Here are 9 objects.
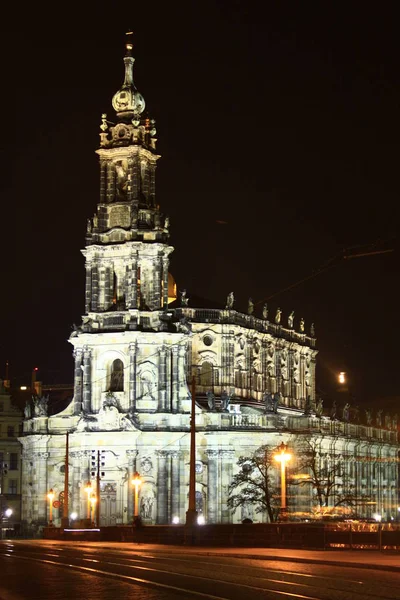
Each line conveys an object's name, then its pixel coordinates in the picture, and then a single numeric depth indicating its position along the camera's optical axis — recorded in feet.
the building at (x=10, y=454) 411.95
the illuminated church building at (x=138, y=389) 340.80
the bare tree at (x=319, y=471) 354.95
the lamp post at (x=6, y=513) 371.58
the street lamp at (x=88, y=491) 330.24
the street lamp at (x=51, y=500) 322.92
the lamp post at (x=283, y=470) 206.00
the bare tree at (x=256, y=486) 337.93
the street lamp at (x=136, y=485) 260.91
